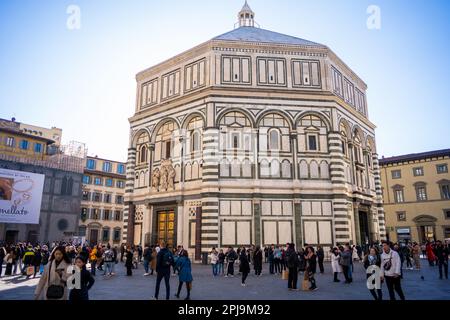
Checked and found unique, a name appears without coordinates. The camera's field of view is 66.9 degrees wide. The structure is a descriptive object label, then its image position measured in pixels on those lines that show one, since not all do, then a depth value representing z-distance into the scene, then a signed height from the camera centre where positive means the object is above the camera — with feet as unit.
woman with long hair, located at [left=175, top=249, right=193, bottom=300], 32.71 -3.28
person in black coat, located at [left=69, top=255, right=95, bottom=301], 19.27 -2.81
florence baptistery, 77.41 +19.80
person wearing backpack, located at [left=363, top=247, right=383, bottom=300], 35.72 -2.45
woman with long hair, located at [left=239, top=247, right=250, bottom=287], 43.66 -4.09
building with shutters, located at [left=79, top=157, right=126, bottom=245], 159.33 +15.91
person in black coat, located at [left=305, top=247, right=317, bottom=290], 39.06 -3.56
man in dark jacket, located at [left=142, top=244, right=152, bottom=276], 56.95 -3.79
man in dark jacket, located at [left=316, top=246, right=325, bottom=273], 57.75 -3.67
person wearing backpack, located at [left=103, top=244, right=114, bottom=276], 53.32 -3.73
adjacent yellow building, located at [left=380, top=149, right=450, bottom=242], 142.41 +17.28
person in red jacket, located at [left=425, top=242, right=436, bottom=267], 64.08 -3.24
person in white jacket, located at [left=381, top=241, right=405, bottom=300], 27.48 -2.65
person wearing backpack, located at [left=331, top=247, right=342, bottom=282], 46.18 -3.94
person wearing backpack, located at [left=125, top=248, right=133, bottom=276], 54.75 -4.13
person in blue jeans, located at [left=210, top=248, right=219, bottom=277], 55.28 -4.14
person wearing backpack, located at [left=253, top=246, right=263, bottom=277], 55.26 -4.15
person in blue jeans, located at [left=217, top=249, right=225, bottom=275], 57.36 -4.69
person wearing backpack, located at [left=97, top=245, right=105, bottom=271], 55.24 -3.16
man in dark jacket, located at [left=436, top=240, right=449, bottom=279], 47.30 -2.85
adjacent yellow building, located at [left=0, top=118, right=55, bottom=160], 128.47 +35.19
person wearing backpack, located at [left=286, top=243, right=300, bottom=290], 39.88 -3.67
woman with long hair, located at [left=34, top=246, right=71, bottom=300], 18.30 -2.43
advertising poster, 102.22 +11.68
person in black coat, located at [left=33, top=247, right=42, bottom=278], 53.31 -3.78
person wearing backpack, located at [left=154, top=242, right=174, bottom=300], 32.91 -2.80
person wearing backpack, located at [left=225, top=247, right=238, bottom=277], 56.08 -4.19
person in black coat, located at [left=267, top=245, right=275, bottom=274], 59.02 -5.07
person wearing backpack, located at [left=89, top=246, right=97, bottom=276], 52.42 -3.77
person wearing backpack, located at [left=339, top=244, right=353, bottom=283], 44.80 -3.61
